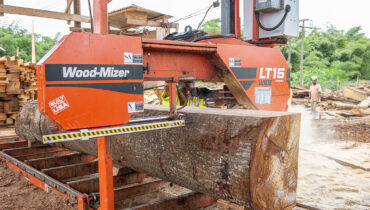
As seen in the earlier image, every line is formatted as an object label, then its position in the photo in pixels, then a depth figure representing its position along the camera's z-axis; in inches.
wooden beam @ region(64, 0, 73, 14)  270.7
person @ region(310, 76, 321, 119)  382.6
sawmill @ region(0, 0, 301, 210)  75.4
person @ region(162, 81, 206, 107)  110.6
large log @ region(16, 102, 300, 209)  81.7
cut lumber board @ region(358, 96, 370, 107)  420.6
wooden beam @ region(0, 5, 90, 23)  239.1
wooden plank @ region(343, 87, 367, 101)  475.0
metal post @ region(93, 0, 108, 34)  80.9
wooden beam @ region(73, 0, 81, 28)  285.4
